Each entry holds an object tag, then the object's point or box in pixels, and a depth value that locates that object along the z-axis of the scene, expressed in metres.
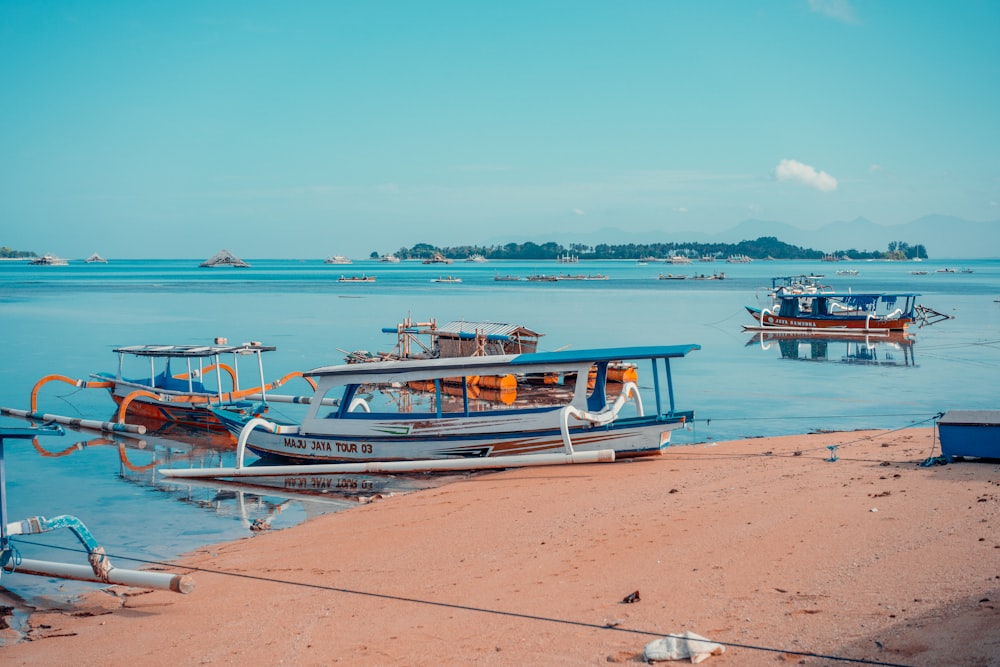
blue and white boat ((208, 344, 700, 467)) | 15.87
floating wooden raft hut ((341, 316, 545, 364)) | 28.05
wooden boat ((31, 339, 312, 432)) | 22.92
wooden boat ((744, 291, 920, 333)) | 46.34
